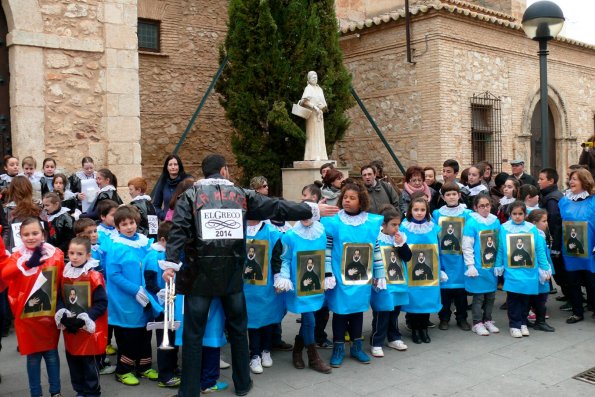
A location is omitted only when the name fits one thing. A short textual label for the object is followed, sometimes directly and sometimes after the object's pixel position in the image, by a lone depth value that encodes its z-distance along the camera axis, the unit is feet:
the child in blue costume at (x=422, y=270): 18.65
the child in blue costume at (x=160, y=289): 15.10
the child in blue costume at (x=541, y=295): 19.85
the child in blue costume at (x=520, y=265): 19.36
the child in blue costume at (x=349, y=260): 16.48
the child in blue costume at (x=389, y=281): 17.39
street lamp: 25.23
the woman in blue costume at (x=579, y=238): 20.94
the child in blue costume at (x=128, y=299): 15.25
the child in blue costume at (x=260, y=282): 16.28
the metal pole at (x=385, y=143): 43.09
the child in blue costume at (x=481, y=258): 19.84
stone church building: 31.14
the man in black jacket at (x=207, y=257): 13.55
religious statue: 35.22
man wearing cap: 27.50
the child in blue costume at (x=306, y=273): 16.21
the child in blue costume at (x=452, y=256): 20.04
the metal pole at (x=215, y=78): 38.71
